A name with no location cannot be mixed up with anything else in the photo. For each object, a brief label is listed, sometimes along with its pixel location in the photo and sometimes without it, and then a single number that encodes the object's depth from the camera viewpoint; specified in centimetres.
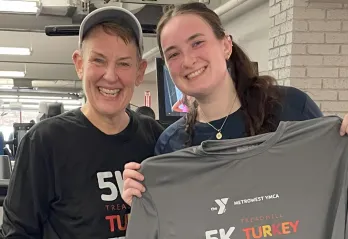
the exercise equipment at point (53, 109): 418
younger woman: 153
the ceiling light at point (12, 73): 1198
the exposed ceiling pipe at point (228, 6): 481
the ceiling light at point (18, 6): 471
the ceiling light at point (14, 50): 848
